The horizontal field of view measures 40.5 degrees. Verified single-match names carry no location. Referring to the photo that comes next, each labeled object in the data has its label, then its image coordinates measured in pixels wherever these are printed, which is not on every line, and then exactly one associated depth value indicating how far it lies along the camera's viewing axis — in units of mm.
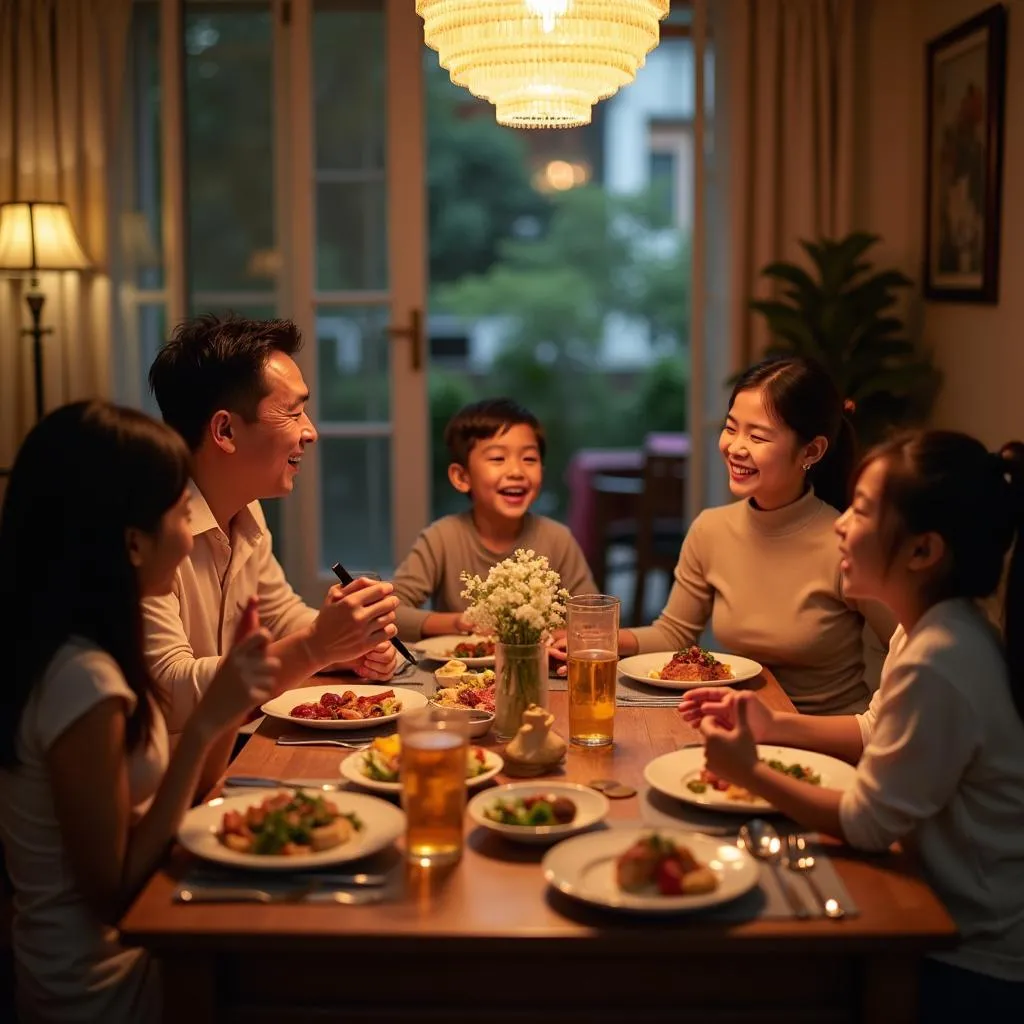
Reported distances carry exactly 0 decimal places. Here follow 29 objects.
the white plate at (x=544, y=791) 1567
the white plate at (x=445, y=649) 2428
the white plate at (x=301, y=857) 1490
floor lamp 4453
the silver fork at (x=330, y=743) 2002
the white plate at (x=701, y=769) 1672
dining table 1380
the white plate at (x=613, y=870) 1394
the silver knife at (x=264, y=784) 1783
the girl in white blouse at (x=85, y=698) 1546
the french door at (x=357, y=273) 4668
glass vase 1986
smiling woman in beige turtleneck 2521
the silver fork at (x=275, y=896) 1450
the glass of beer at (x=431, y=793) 1543
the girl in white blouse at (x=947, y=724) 1561
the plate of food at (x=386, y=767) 1755
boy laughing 3006
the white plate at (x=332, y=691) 2043
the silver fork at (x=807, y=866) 1413
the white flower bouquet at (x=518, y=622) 1950
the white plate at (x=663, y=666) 2285
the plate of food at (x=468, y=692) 2146
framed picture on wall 3783
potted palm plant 4289
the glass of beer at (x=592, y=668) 1987
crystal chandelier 2127
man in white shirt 2354
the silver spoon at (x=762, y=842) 1553
